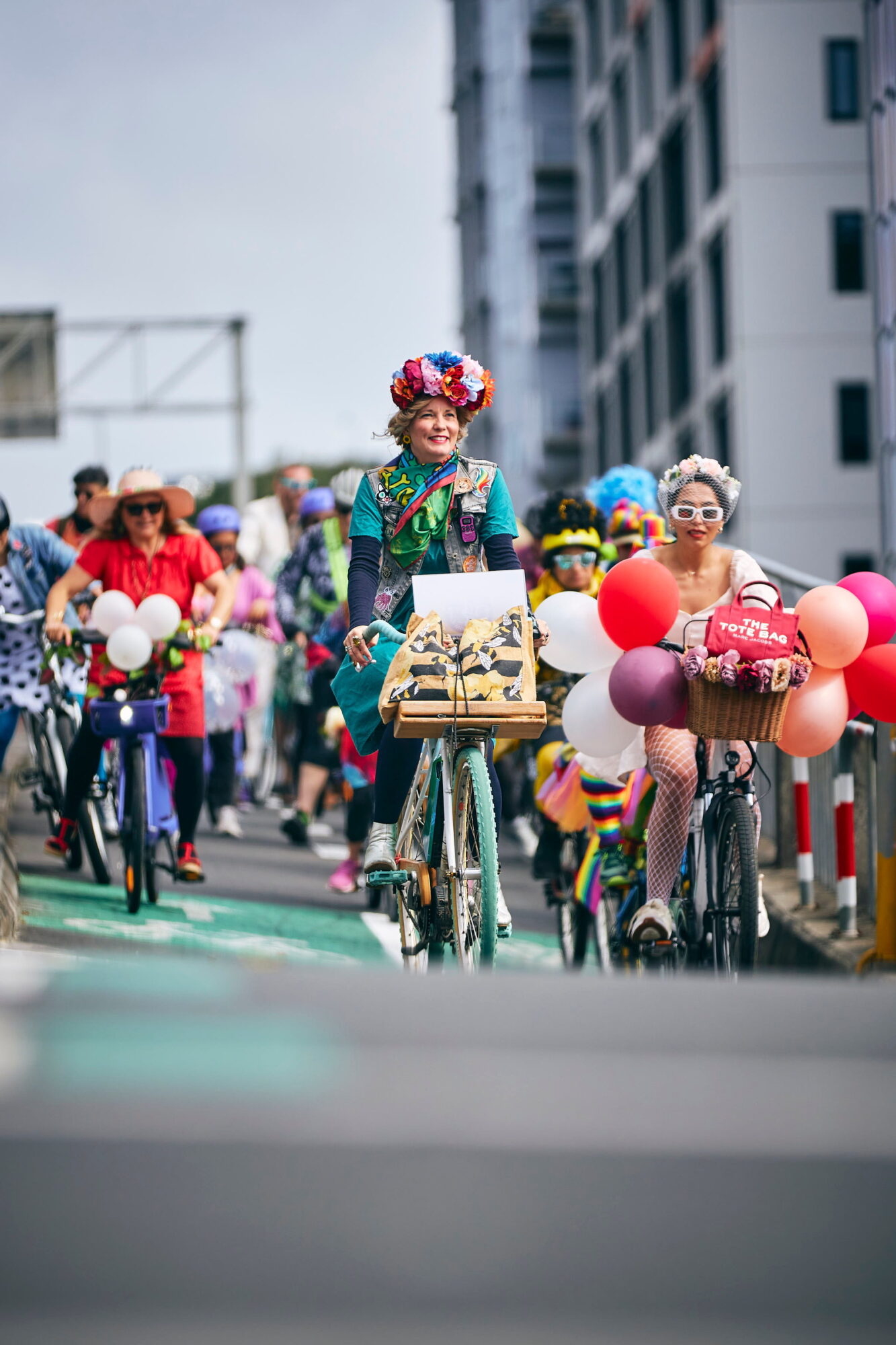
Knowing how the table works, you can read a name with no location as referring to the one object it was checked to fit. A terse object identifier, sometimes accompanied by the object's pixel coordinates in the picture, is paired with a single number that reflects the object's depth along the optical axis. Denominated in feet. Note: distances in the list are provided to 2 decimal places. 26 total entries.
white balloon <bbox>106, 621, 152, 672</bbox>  64.28
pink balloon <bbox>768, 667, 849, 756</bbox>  46.26
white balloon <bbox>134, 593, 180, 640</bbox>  64.54
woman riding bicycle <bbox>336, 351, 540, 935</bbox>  45.11
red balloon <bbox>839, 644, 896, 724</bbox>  46.50
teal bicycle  40.52
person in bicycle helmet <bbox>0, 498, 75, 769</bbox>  70.59
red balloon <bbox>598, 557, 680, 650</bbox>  46.44
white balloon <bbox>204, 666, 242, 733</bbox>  84.48
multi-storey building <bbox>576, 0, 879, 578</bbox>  280.10
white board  42.24
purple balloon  45.85
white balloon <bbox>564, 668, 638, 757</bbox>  48.67
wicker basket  44.52
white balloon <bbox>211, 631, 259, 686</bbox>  90.43
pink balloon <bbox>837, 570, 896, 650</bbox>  47.34
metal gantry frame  253.85
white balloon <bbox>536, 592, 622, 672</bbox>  49.08
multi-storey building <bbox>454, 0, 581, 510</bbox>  494.59
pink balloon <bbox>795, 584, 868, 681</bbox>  46.14
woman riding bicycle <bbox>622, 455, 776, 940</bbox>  47.78
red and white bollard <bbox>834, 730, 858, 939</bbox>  58.65
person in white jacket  111.65
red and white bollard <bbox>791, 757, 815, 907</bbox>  64.34
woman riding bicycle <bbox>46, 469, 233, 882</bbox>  65.26
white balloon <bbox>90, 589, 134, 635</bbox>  64.34
